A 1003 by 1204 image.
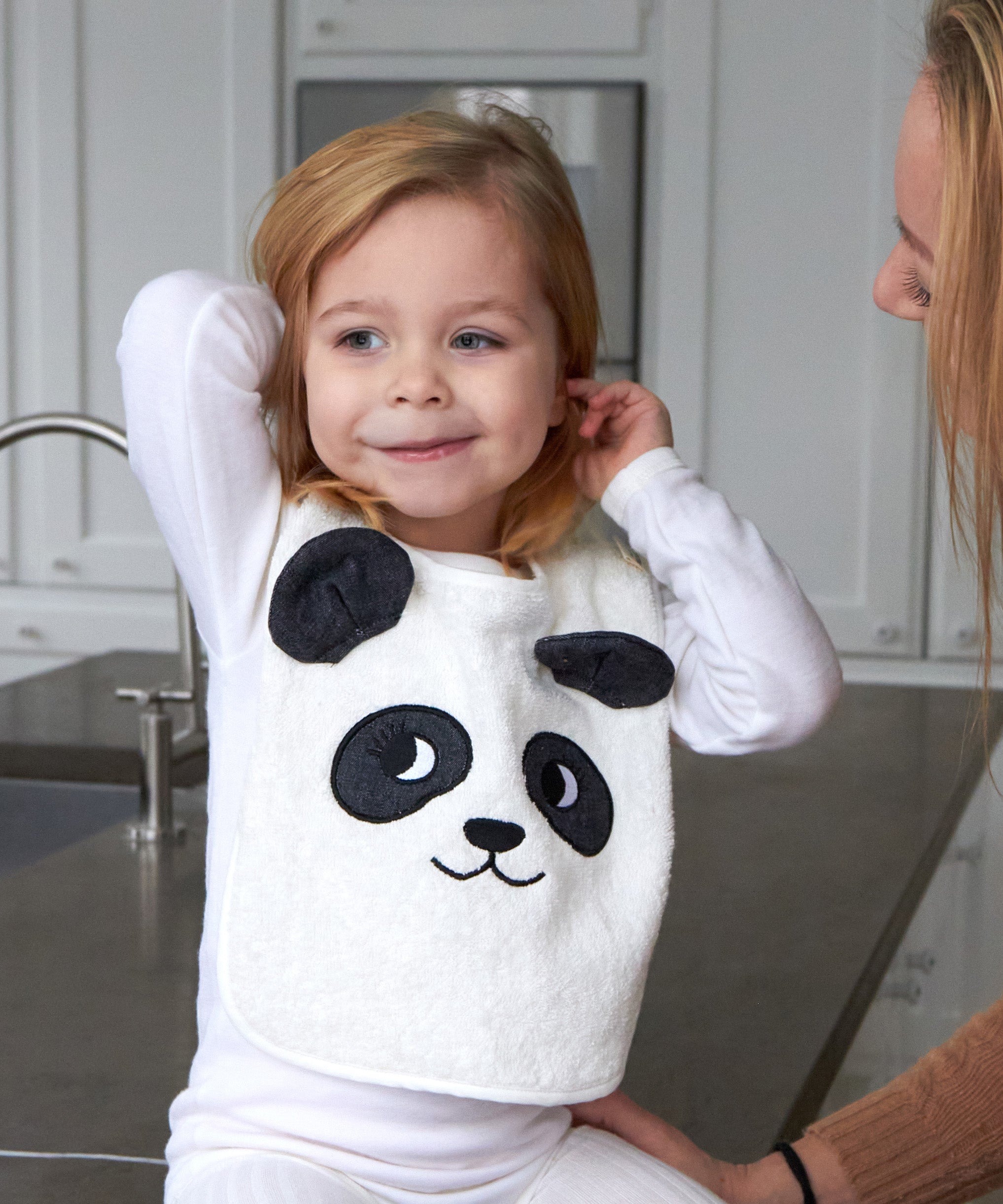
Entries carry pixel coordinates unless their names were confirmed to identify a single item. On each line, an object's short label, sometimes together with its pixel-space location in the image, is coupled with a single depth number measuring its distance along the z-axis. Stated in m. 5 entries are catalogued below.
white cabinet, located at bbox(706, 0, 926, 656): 2.77
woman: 0.76
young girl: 0.76
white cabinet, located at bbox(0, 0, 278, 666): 2.97
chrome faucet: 1.40
